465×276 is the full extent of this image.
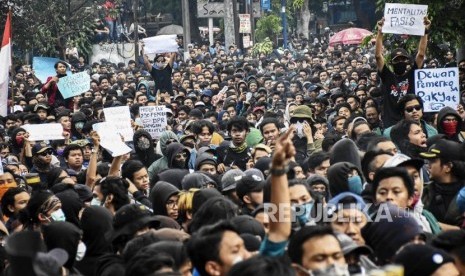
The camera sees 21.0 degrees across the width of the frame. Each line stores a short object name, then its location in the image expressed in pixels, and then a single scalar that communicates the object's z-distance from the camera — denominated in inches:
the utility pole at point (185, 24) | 1632.3
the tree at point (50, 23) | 1020.5
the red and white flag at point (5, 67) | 563.5
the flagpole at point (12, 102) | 658.6
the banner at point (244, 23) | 1545.3
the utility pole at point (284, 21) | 1747.8
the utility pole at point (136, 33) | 1437.0
